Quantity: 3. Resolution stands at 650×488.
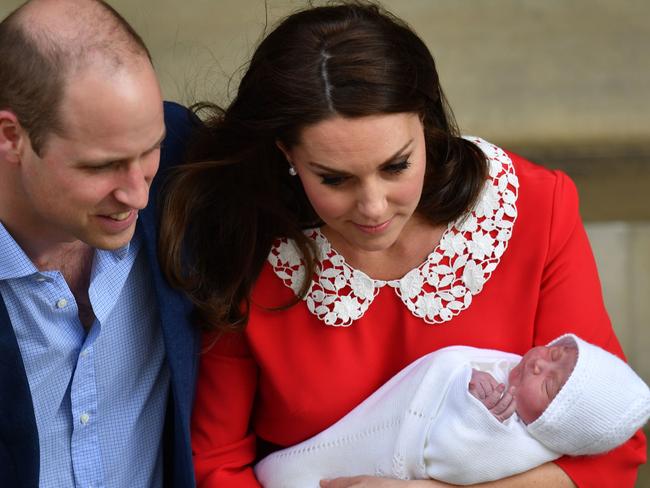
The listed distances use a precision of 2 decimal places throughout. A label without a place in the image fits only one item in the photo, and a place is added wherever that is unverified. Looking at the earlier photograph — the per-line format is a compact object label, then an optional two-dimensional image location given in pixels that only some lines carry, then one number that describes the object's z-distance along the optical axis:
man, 4.33
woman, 4.98
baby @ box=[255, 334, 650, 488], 4.75
